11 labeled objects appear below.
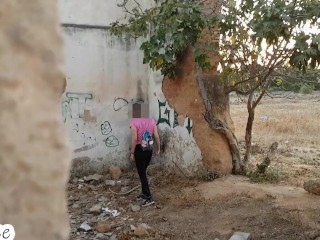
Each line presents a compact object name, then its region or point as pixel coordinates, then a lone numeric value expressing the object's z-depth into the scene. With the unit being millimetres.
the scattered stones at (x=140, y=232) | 5043
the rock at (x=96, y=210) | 6035
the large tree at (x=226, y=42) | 4254
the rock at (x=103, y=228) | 5340
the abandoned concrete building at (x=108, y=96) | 6988
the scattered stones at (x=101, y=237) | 5199
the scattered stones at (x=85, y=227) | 5430
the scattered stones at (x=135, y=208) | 5980
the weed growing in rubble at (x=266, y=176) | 6633
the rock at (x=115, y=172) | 7421
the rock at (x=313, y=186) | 5703
